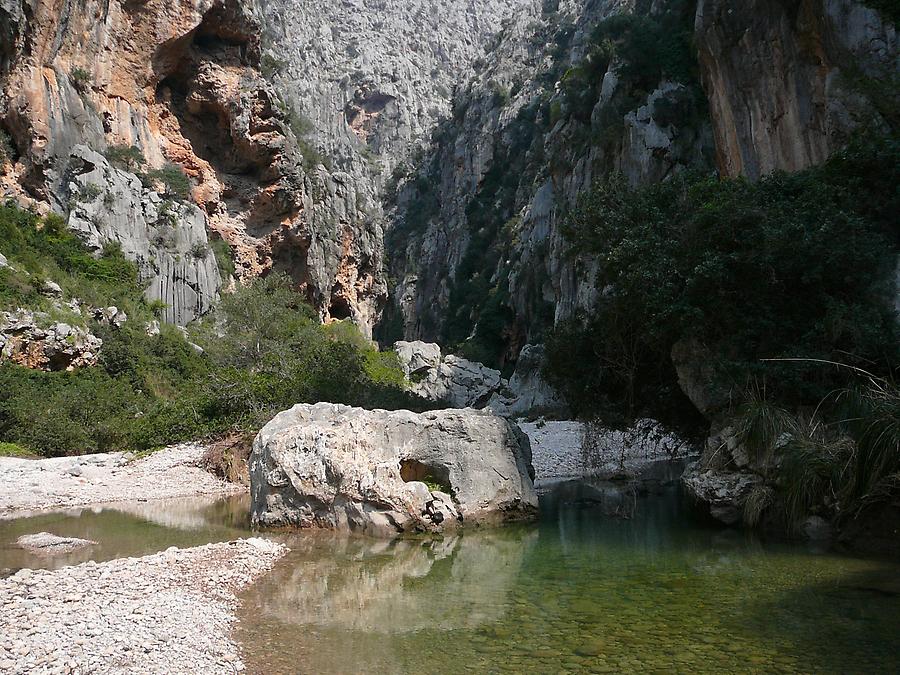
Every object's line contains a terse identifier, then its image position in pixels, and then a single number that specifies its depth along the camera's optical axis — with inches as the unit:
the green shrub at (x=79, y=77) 1337.4
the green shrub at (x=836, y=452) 335.6
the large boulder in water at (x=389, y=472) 460.1
